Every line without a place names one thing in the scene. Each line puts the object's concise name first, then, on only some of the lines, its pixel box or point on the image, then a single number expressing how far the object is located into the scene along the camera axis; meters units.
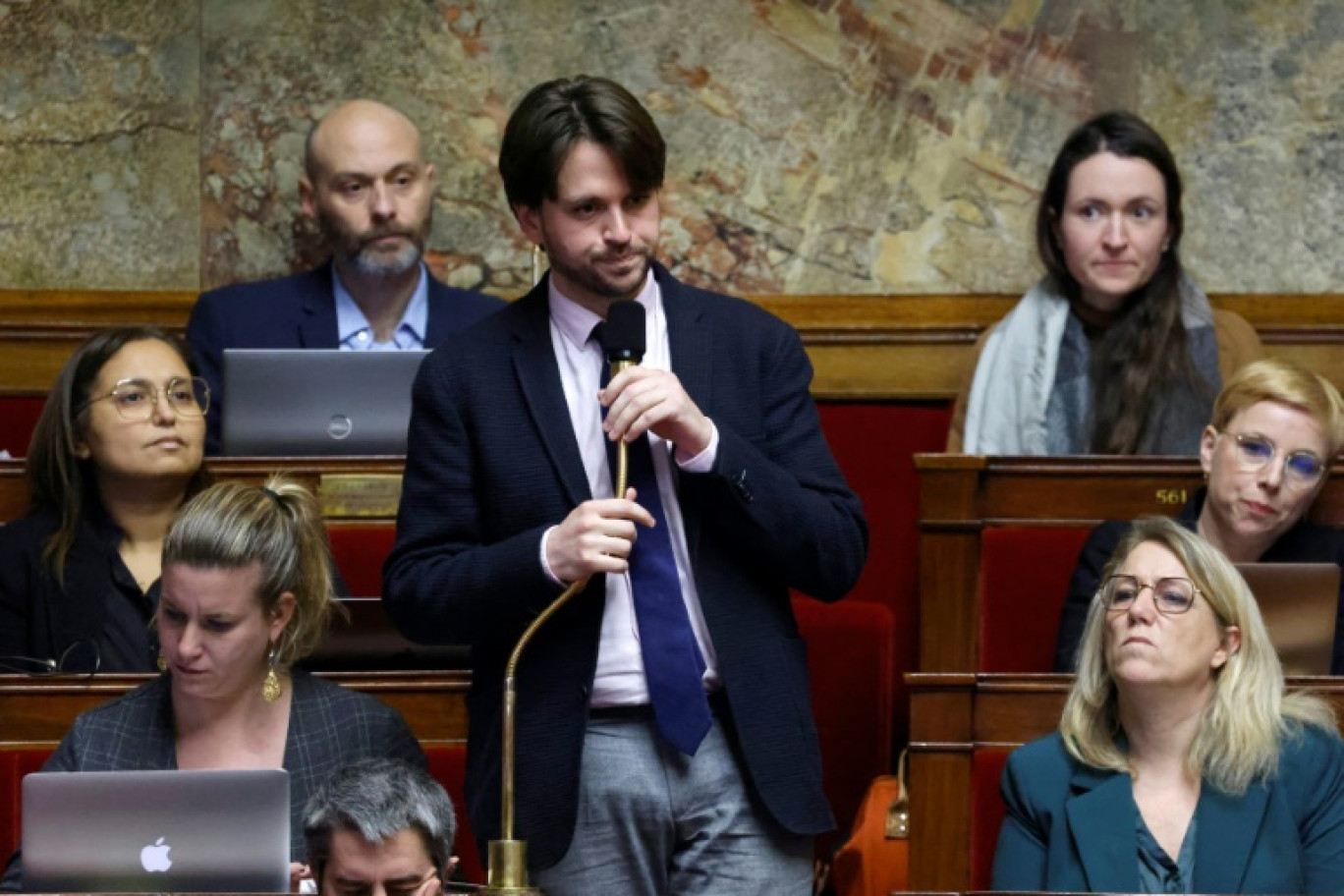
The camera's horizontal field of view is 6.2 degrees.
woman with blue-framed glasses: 16.22
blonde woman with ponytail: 15.64
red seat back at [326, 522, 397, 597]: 16.49
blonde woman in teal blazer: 15.55
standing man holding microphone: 15.30
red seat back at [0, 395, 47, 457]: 17.70
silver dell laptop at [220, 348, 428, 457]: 16.55
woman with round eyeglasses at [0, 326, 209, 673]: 16.31
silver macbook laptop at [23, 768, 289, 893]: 15.25
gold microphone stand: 15.09
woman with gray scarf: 16.83
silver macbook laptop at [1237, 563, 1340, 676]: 15.91
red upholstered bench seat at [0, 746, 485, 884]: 15.82
